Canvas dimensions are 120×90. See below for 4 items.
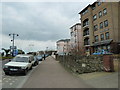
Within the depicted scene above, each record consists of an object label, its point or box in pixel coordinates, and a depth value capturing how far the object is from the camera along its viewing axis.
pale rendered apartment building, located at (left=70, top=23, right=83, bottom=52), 39.39
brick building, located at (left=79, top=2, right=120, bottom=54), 19.21
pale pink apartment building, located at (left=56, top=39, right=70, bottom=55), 68.21
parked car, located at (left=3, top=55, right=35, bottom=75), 7.53
